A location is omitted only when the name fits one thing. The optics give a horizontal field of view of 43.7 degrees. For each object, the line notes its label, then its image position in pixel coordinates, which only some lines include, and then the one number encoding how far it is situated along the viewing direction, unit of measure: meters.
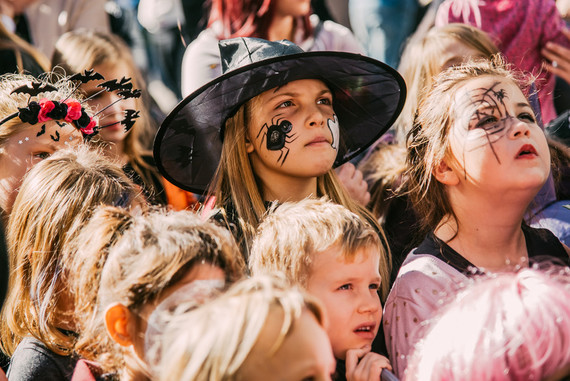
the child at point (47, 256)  2.07
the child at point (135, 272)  1.64
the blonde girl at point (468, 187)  2.14
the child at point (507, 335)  1.29
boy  2.01
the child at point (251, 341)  1.26
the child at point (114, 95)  3.29
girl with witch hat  2.50
